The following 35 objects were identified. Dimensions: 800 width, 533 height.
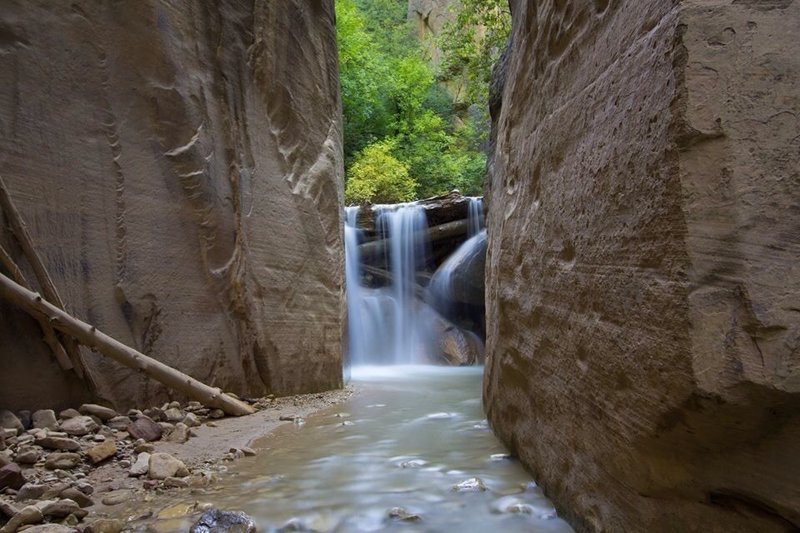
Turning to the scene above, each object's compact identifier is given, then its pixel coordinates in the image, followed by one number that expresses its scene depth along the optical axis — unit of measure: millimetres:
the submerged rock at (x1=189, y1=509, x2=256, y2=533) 2029
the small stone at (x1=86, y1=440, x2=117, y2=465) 2818
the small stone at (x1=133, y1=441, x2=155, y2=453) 3061
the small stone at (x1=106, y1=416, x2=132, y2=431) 3375
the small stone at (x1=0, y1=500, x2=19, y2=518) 2037
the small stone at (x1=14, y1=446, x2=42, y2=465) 2569
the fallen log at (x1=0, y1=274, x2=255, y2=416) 3141
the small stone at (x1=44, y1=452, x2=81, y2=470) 2637
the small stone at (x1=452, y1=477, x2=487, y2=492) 2549
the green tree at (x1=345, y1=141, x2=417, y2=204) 15672
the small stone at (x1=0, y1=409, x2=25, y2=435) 2926
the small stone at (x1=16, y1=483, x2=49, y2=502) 2248
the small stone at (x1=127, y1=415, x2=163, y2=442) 3332
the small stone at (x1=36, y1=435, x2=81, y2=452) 2809
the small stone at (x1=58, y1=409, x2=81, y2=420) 3250
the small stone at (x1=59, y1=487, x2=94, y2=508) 2270
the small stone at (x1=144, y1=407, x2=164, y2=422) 3750
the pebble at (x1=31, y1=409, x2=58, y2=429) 3076
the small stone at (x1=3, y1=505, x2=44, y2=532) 1953
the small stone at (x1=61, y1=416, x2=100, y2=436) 3068
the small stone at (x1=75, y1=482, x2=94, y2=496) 2389
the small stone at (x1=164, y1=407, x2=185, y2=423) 3780
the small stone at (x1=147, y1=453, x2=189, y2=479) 2680
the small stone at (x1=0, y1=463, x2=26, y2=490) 2293
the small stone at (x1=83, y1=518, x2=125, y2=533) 2016
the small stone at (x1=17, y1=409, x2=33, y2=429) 3080
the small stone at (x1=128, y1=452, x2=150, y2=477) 2712
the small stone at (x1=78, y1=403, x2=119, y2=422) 3391
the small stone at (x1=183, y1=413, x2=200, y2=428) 3786
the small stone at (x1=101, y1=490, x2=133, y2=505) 2361
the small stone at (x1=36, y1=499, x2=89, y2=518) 2115
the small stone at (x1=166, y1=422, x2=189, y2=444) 3414
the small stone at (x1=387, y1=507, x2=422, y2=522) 2225
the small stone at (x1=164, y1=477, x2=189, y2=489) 2584
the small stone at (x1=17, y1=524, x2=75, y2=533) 1927
